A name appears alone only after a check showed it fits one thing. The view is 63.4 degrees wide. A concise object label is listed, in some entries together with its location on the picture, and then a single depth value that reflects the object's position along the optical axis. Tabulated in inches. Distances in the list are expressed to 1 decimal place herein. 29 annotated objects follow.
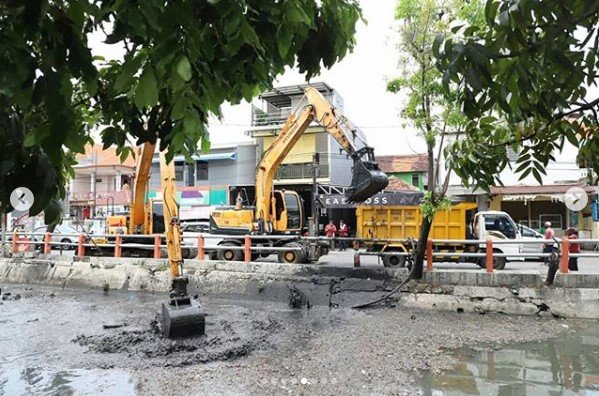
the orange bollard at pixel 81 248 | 606.5
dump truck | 610.5
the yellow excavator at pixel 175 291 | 313.4
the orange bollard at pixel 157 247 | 538.0
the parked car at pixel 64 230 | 888.3
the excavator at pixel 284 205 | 534.0
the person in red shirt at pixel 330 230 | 953.1
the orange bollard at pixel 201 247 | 514.3
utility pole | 851.4
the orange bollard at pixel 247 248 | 496.4
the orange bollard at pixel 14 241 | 681.6
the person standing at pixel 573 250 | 483.1
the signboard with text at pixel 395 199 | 638.5
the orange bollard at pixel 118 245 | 576.1
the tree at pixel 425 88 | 402.9
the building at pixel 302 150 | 1202.0
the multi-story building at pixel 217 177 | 1275.8
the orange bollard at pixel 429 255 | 414.9
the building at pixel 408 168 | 1366.9
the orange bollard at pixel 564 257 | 375.2
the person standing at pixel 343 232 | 942.9
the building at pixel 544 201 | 990.4
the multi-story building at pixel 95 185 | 1551.4
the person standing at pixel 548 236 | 554.1
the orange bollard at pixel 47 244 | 630.4
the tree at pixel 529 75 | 85.2
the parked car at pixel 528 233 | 763.7
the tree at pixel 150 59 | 62.2
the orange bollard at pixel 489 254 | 391.5
